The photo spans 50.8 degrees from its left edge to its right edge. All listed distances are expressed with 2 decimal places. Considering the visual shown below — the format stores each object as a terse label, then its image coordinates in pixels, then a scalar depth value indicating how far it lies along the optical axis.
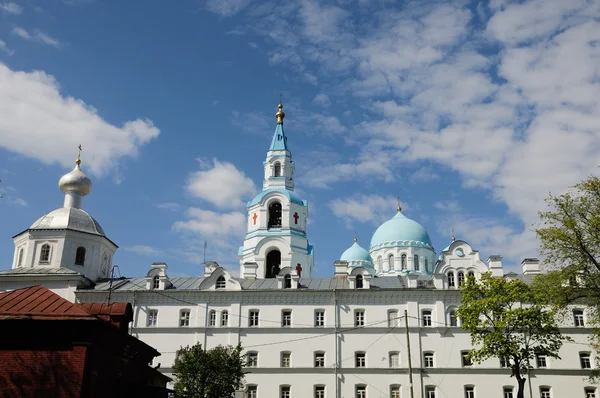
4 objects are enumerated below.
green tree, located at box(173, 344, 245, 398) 36.91
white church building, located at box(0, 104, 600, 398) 48.84
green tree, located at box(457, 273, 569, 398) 40.59
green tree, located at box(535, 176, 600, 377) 34.59
